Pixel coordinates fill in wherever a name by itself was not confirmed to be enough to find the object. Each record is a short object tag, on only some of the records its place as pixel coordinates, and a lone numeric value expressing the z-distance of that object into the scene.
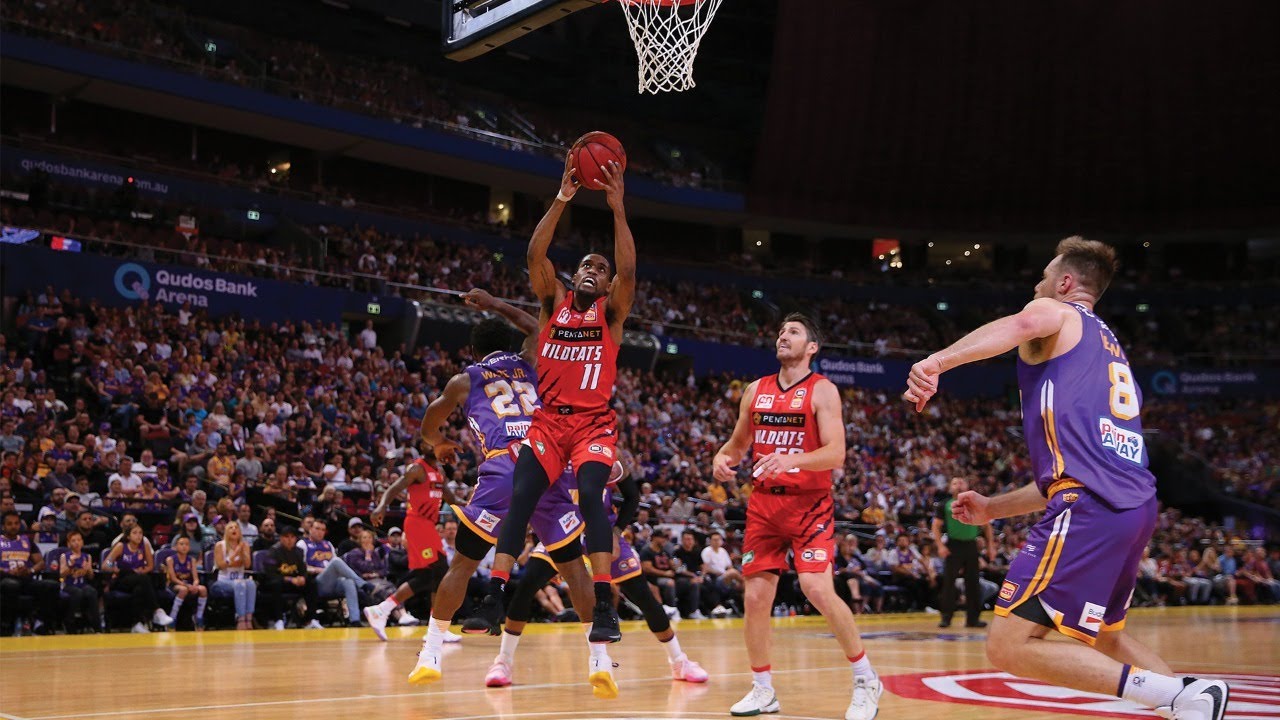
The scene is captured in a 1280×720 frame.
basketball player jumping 6.57
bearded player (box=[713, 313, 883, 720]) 6.30
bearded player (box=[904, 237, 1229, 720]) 4.15
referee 14.84
